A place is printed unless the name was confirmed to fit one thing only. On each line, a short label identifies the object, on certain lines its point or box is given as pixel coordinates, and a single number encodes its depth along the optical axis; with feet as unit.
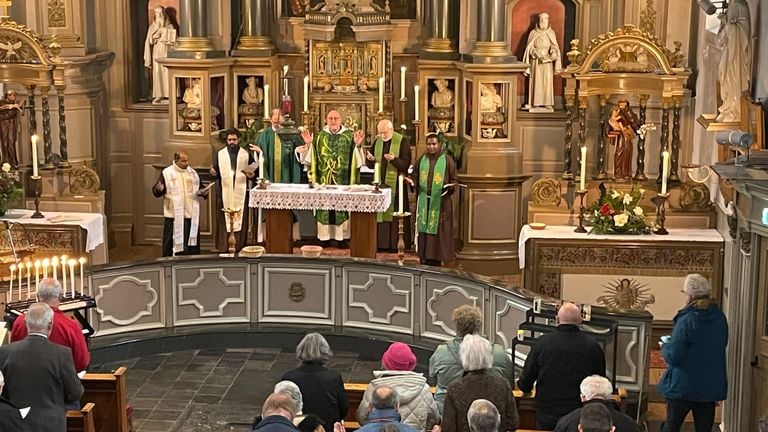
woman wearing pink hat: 25.48
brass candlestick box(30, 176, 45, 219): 46.28
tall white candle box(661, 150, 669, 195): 42.73
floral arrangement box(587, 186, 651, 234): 42.73
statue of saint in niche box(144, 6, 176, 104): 54.60
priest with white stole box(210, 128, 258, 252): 49.03
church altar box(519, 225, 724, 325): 41.55
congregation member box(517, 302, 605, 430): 26.63
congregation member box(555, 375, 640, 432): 23.24
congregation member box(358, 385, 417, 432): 23.31
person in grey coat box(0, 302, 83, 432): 25.70
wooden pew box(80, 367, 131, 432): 30.12
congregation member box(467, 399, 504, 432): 21.76
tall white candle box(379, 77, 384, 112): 50.80
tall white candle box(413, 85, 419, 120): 50.31
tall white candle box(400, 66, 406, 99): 52.65
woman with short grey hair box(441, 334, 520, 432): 24.41
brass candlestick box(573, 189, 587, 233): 43.11
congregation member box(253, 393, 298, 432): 21.82
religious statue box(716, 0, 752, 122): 36.04
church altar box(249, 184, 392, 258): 44.60
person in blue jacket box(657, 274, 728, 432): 29.25
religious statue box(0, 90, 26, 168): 48.93
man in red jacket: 28.12
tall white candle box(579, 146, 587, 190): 43.32
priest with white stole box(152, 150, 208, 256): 47.62
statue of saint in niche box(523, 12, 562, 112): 52.90
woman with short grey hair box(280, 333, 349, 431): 25.54
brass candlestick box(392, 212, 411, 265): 41.04
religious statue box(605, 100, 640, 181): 46.78
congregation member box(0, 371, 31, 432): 23.50
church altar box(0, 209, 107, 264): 45.32
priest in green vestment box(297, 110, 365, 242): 49.21
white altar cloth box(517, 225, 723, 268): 41.83
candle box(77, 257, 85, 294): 34.01
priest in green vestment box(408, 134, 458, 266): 47.83
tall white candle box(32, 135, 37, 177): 45.64
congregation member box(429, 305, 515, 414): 26.55
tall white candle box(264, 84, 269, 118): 49.62
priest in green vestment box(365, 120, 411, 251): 49.73
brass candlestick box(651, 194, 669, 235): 42.75
